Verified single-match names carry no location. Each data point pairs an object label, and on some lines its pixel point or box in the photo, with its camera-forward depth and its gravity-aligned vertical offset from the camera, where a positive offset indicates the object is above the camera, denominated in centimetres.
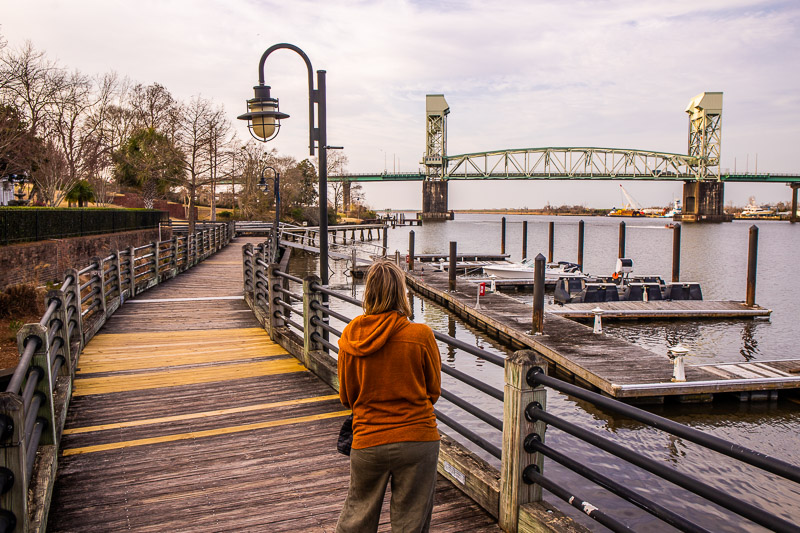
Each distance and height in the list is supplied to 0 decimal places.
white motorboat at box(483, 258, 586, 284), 3472 -316
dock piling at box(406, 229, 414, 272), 3686 -248
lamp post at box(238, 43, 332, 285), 830 +147
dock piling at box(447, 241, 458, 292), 2859 -263
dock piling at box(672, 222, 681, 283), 3253 -202
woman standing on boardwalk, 286 -89
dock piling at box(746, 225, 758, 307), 2498 -207
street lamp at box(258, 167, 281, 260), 2730 +150
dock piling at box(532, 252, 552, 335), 1791 -278
